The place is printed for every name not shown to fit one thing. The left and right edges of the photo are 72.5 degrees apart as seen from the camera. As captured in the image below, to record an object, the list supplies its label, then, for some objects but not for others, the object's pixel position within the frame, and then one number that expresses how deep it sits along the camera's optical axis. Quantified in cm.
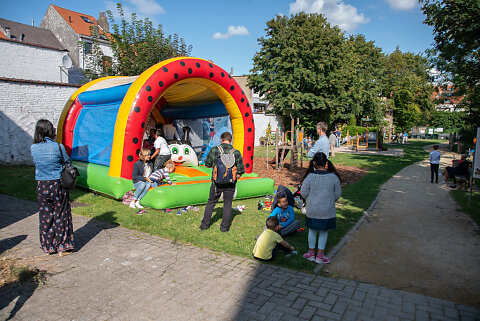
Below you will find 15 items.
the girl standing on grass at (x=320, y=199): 449
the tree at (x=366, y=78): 3522
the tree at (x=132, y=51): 1650
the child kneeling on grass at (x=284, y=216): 568
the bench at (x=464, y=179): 1110
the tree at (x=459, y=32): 802
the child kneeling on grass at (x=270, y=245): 465
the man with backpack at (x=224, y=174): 564
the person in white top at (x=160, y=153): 864
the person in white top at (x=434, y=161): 1185
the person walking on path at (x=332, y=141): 1939
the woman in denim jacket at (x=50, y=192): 458
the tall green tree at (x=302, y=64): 2853
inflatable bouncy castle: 753
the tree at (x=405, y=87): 4362
